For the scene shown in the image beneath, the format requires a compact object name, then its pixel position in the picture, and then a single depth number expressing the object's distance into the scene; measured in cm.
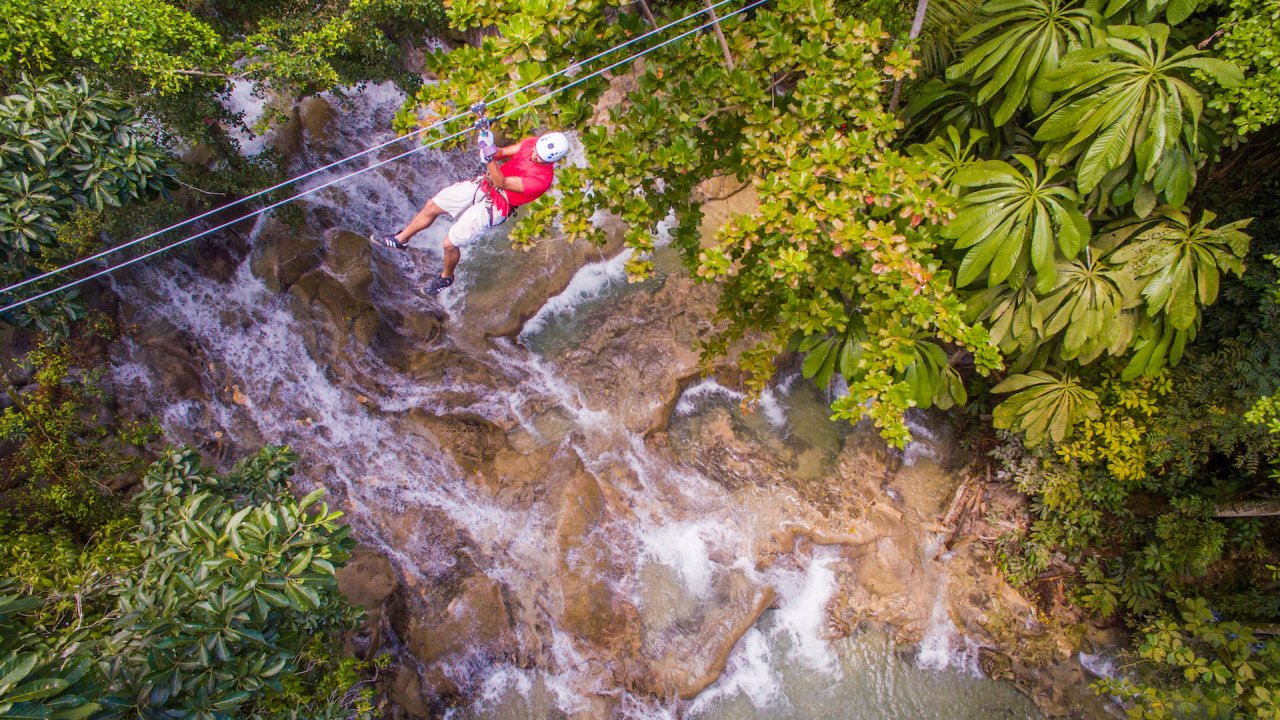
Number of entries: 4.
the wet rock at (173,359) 542
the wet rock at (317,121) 620
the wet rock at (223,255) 580
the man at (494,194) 371
